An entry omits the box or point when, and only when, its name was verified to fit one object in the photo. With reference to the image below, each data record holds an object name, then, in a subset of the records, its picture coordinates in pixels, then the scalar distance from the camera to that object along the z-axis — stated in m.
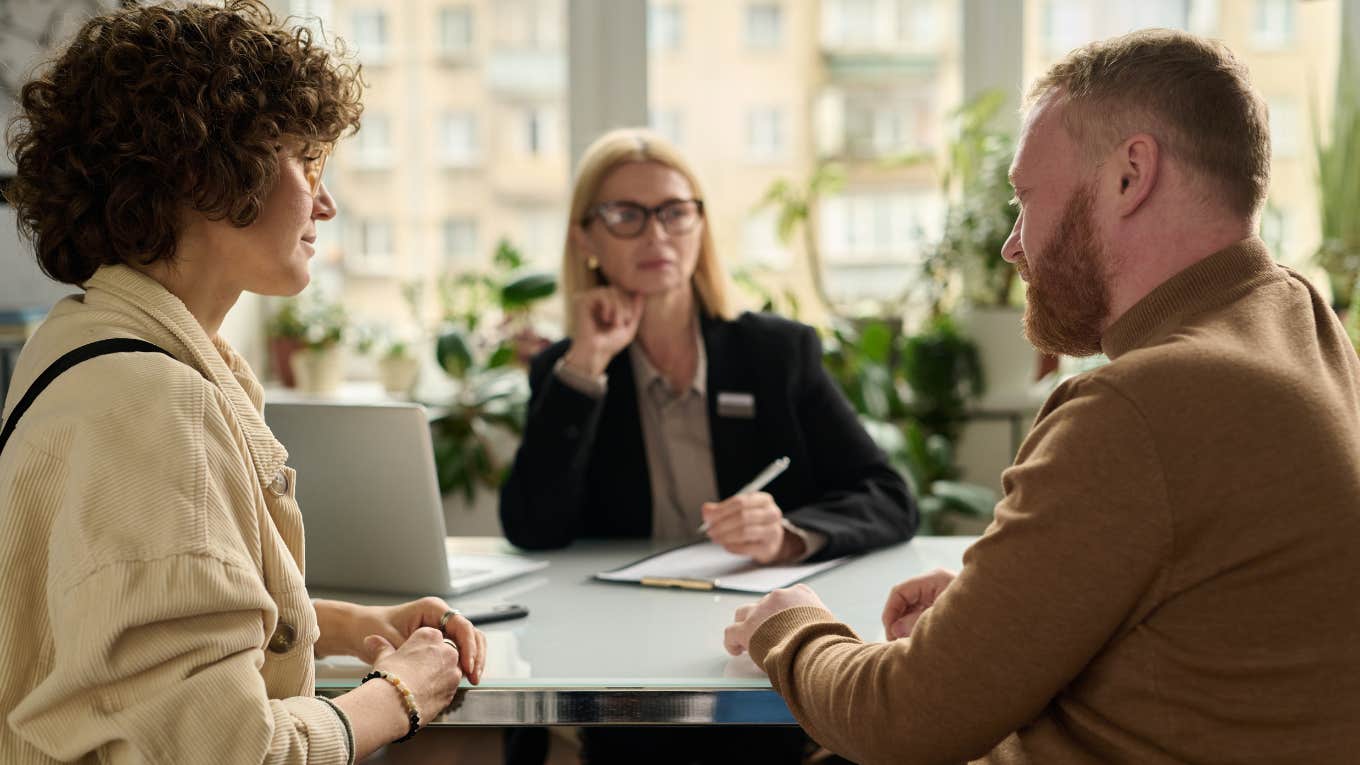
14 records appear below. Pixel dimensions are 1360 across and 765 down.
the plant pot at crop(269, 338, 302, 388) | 3.79
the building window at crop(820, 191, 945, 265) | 3.84
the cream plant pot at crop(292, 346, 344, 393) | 3.72
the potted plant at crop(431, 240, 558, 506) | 3.49
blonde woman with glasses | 2.34
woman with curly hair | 1.01
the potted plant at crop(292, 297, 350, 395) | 3.73
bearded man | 1.02
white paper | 1.86
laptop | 1.74
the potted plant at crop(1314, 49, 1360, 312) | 3.45
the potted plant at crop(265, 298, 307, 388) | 3.78
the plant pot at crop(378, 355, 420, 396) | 3.77
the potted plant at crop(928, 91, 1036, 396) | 3.50
